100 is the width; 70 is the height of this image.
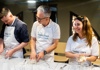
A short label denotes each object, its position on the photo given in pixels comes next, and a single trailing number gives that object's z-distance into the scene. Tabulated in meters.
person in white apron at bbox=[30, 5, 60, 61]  1.71
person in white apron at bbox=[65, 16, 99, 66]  1.53
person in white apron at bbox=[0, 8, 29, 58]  1.69
